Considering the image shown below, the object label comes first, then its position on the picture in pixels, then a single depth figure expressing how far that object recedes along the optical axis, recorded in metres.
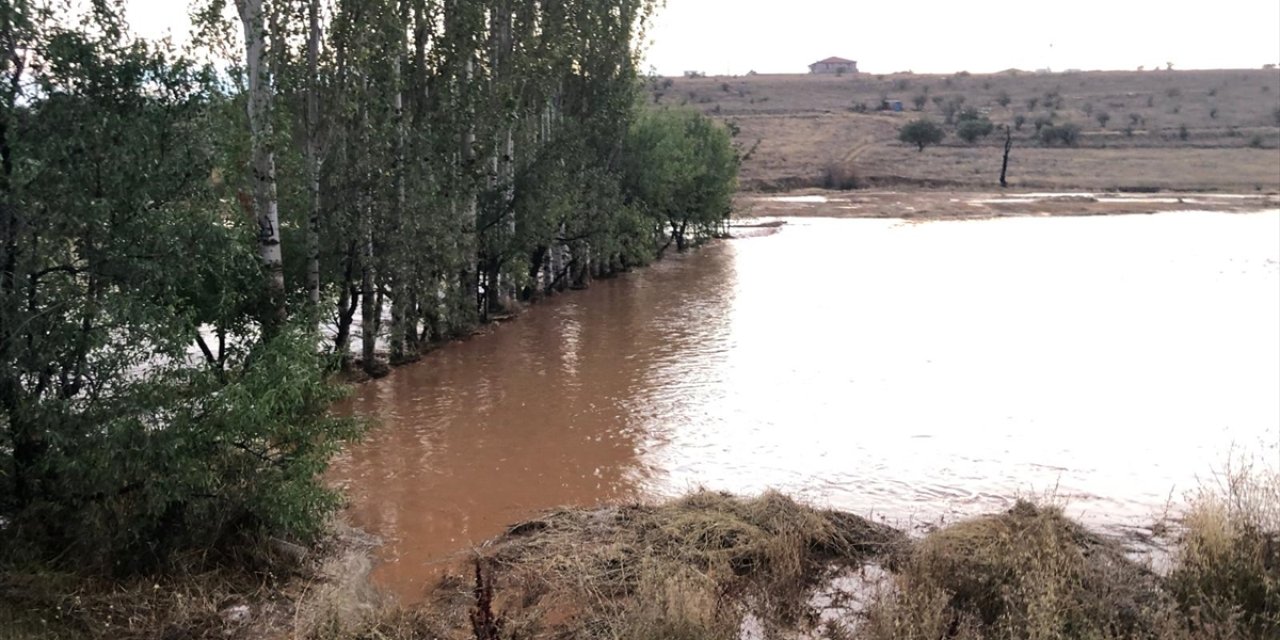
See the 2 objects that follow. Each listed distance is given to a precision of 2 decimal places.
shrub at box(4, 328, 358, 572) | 6.45
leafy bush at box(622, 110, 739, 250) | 26.84
